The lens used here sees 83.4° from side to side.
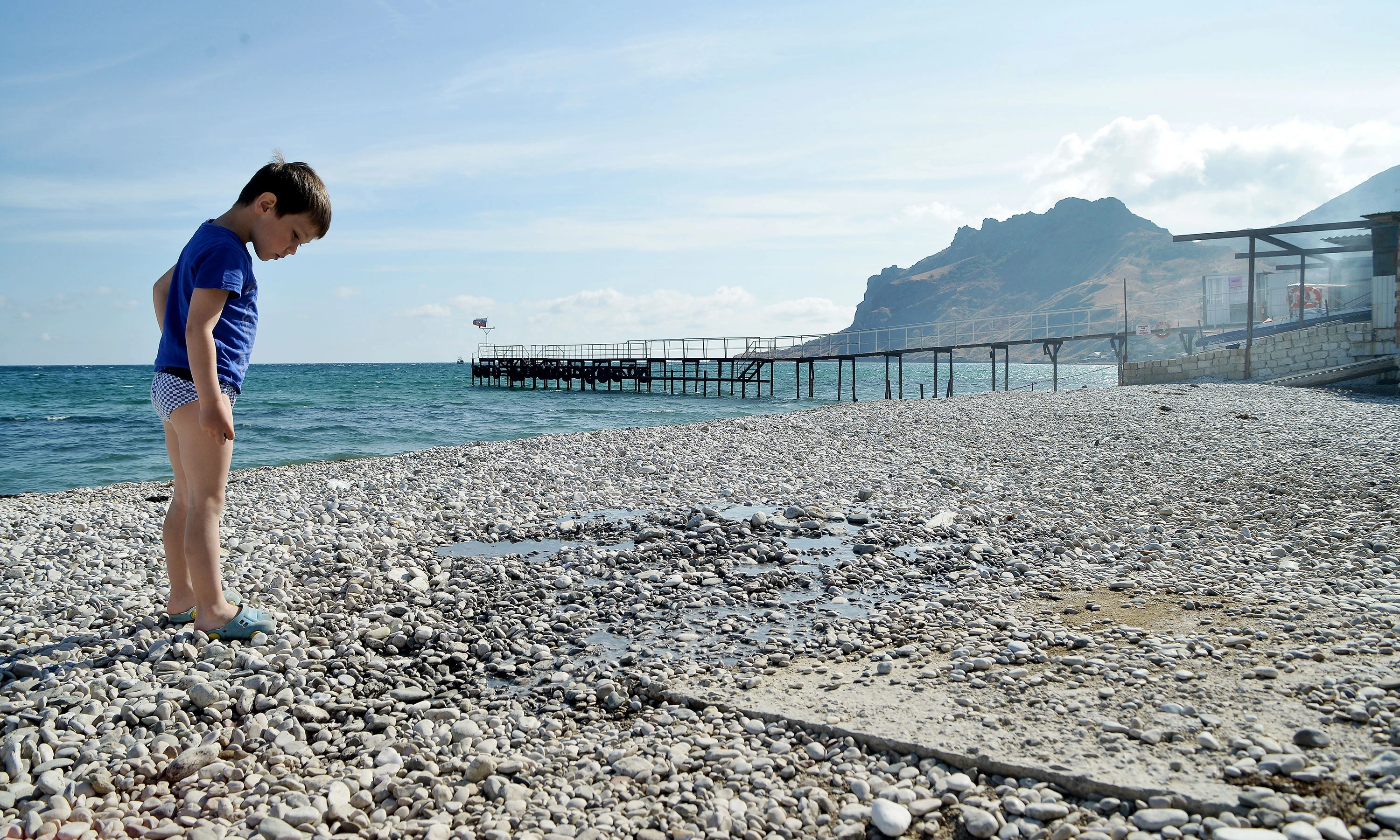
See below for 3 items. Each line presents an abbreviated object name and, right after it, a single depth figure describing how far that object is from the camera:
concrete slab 2.23
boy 2.76
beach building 17.27
